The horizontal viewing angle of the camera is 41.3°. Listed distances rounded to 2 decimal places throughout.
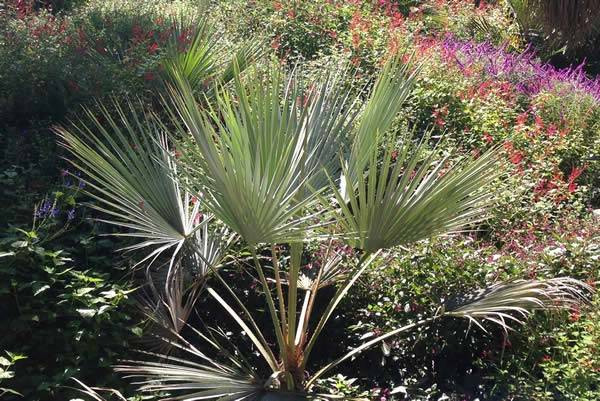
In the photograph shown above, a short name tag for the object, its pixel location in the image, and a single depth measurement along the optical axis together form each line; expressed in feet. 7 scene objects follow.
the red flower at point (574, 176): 18.20
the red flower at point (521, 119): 21.66
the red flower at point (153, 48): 21.63
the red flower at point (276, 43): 25.55
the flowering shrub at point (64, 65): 19.21
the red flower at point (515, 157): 18.46
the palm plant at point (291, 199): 10.24
